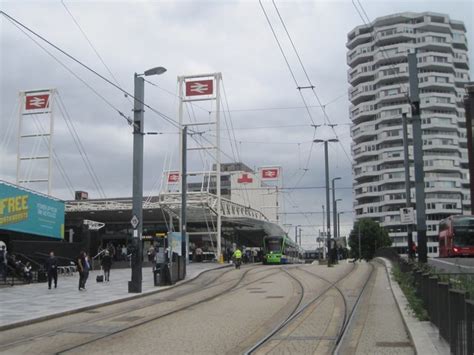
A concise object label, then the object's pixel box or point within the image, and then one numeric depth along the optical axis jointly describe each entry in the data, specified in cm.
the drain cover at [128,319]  1471
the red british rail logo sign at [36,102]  5860
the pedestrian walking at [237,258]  4012
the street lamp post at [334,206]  6231
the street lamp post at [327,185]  4390
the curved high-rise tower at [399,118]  11275
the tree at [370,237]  9656
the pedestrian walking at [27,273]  2697
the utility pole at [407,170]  2943
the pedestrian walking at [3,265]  2540
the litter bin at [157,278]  2616
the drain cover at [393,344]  1024
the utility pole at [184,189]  3472
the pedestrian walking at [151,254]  4424
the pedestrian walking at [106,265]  2891
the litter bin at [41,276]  2817
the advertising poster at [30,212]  2993
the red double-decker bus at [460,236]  4003
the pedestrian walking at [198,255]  5319
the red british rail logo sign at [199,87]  5559
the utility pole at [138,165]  2327
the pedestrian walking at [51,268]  2381
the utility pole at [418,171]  1812
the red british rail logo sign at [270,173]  9731
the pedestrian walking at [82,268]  2328
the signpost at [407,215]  2400
